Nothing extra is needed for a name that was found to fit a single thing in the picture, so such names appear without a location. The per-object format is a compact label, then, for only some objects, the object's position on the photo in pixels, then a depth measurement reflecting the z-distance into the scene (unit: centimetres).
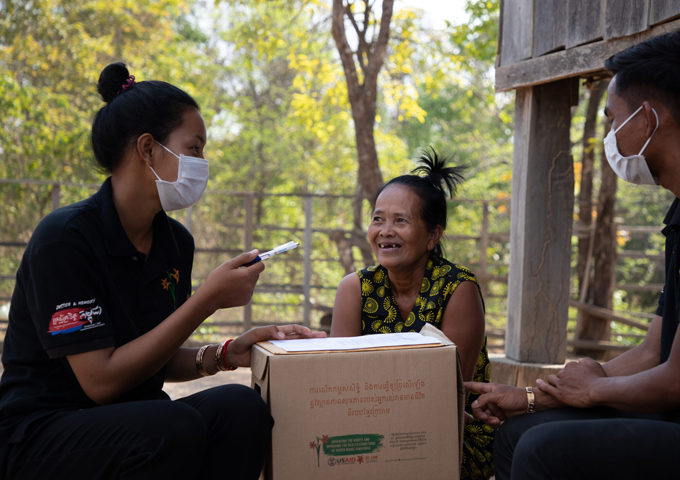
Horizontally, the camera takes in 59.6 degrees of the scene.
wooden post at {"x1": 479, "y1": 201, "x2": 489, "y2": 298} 742
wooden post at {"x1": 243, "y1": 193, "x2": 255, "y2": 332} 712
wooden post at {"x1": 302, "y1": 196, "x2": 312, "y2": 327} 704
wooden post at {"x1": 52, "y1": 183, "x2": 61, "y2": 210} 631
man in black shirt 145
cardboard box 161
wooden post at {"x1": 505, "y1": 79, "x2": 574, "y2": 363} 365
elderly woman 237
